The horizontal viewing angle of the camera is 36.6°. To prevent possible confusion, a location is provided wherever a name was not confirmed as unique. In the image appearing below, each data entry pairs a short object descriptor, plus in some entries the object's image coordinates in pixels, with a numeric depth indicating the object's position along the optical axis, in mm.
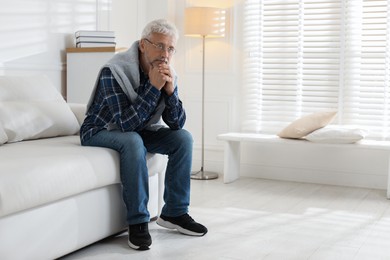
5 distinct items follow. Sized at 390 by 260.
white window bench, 4406
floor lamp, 4641
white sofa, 2207
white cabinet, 4102
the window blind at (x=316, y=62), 4379
